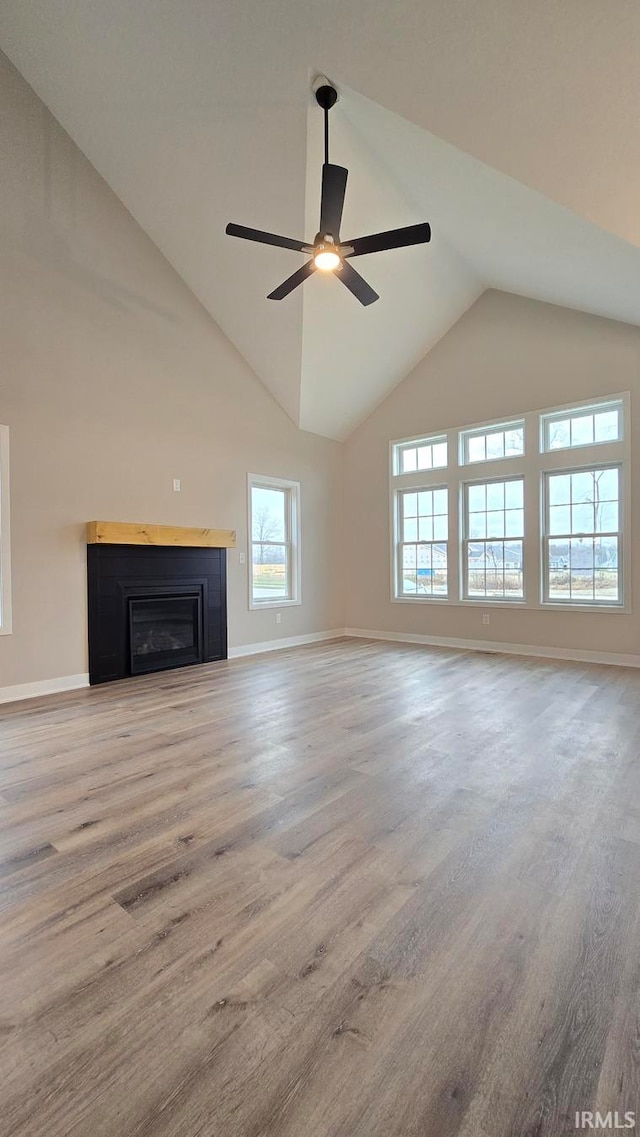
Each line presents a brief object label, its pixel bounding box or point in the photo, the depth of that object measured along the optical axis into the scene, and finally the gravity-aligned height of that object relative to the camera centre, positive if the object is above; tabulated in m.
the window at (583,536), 5.40 +0.30
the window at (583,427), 5.38 +1.57
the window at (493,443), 6.04 +1.55
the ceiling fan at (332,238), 3.09 +2.21
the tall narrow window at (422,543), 6.75 +0.30
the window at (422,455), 6.74 +1.56
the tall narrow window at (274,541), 6.41 +0.33
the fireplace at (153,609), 4.70 -0.45
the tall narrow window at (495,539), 6.06 +0.31
